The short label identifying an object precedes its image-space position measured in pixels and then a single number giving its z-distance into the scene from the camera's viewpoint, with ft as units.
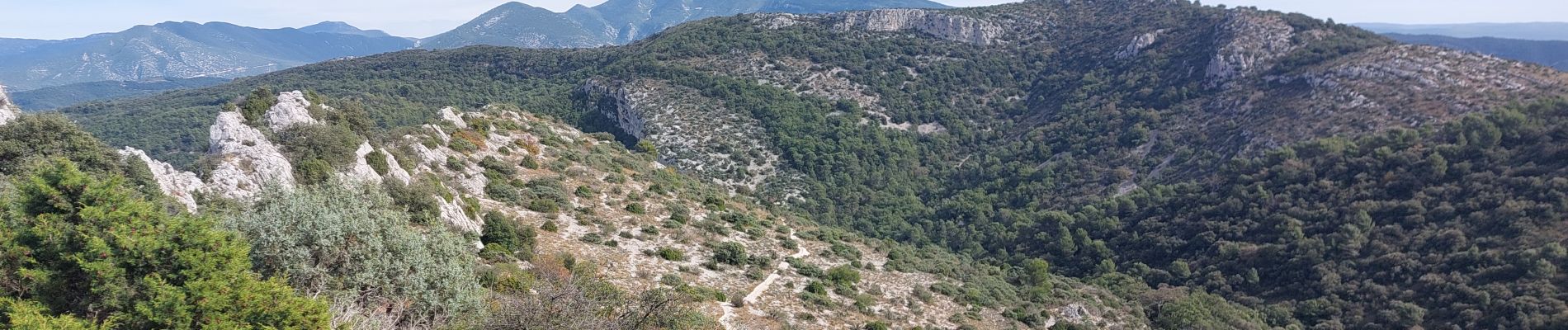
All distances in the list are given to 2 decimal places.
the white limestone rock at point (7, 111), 59.40
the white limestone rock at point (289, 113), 81.35
